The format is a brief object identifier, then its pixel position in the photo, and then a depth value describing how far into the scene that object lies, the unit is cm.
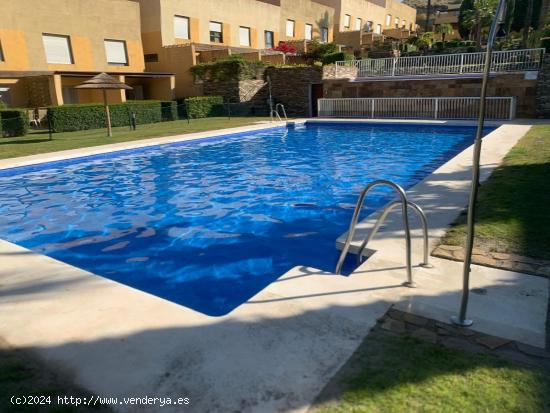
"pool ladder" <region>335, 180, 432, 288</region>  380
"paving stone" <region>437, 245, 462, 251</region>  465
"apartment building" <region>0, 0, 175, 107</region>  2409
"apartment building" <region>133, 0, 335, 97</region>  3109
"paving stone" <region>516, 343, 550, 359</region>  283
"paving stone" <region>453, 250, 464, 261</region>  440
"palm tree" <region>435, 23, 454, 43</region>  5541
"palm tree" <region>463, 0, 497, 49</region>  4392
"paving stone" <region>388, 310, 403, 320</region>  335
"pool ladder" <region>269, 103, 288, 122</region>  2497
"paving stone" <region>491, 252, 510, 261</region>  435
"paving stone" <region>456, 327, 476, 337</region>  309
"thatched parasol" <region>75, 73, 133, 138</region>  1562
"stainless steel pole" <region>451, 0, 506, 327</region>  262
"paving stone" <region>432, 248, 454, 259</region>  448
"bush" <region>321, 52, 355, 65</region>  3331
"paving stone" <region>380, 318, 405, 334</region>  317
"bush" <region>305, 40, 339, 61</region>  3731
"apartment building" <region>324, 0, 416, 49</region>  5116
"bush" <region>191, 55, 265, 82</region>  2712
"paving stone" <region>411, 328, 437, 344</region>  305
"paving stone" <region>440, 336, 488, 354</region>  292
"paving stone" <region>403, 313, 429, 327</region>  325
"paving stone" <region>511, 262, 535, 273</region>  406
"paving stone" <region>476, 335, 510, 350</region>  295
